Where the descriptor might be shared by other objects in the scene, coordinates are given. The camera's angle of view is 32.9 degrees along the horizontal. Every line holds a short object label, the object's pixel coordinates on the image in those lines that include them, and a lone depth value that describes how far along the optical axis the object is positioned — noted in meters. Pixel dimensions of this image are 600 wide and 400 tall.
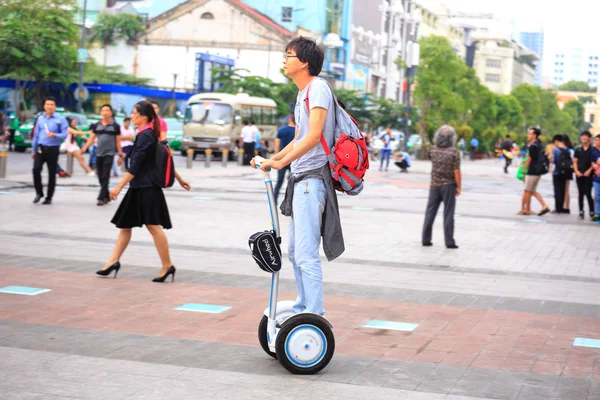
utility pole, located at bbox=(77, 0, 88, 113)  47.50
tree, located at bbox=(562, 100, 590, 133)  178.62
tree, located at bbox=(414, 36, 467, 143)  64.81
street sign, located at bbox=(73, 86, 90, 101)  47.50
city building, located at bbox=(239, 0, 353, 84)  76.81
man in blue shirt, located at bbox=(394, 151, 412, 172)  37.22
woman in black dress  8.81
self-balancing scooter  5.53
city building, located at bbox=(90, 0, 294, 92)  71.25
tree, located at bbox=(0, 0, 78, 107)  46.91
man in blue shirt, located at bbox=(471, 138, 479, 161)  67.59
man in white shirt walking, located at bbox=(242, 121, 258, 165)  34.88
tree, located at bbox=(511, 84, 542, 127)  117.88
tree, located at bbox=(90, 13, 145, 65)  71.62
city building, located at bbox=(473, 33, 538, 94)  161.85
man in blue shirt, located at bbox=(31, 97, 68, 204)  15.73
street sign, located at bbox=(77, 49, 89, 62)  45.66
